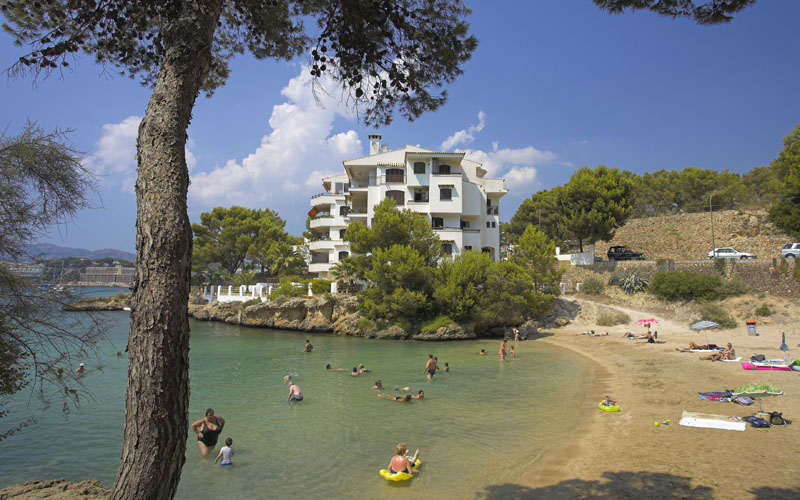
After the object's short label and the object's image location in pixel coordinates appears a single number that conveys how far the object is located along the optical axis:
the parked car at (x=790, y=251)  29.09
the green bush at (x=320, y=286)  37.56
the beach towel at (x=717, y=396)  14.32
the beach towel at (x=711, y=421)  11.55
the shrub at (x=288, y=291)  38.41
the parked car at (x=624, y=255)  43.08
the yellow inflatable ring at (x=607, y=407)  14.60
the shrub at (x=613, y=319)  32.44
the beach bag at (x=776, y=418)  11.39
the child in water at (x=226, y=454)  10.87
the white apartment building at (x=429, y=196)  38.12
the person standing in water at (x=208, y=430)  11.38
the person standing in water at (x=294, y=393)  16.73
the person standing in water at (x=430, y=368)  20.07
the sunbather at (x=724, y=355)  20.48
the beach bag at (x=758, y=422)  11.33
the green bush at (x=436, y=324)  32.09
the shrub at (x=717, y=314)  27.13
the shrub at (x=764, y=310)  27.22
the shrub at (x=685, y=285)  30.38
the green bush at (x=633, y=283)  35.19
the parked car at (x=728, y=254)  34.22
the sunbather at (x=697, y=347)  23.04
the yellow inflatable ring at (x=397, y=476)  9.70
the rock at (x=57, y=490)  7.43
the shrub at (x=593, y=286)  38.00
